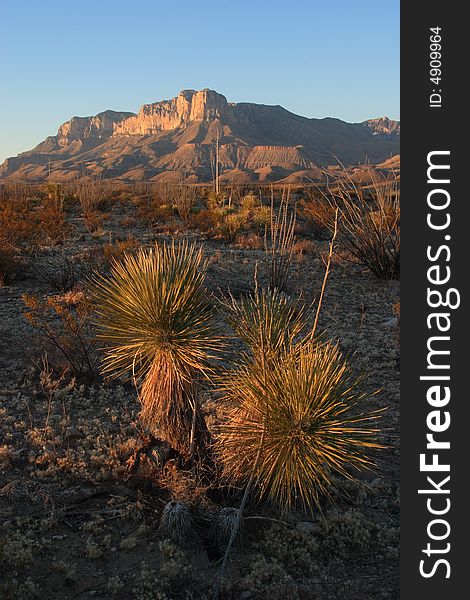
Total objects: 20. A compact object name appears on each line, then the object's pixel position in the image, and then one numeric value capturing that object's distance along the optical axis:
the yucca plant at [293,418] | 3.44
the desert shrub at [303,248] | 15.28
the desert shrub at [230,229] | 17.48
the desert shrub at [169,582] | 3.36
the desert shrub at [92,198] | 24.12
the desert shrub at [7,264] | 11.00
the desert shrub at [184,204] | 23.05
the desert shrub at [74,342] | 6.76
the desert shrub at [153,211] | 21.45
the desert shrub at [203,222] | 19.32
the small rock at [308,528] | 4.05
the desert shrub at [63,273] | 10.90
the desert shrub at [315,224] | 16.29
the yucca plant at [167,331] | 3.93
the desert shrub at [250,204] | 22.16
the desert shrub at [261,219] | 19.50
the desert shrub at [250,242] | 16.62
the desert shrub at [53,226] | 15.62
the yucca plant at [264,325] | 3.86
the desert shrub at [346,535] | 3.93
